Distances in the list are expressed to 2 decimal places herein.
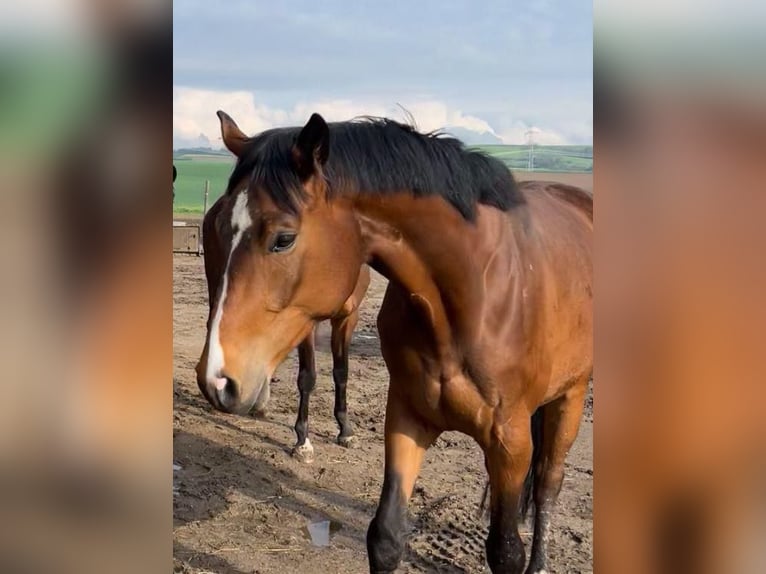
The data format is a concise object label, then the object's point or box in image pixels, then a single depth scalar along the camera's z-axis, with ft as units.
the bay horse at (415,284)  5.60
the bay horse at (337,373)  15.16
